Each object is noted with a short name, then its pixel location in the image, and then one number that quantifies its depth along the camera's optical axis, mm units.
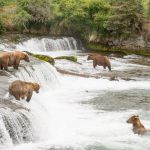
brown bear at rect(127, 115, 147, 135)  16625
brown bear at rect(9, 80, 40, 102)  17266
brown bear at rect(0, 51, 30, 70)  21780
